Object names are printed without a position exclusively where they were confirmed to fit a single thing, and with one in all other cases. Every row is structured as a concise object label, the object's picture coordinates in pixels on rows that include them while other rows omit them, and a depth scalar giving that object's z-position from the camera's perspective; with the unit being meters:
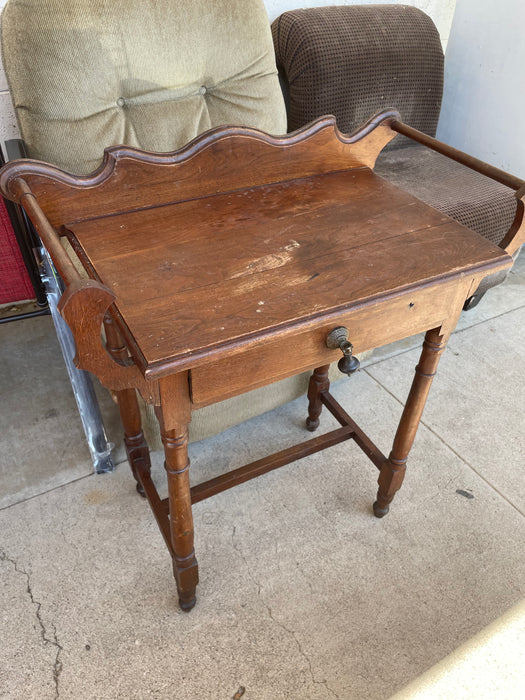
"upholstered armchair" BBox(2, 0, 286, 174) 1.28
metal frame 1.31
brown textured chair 1.89
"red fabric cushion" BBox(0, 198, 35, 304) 1.83
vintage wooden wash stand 0.82
